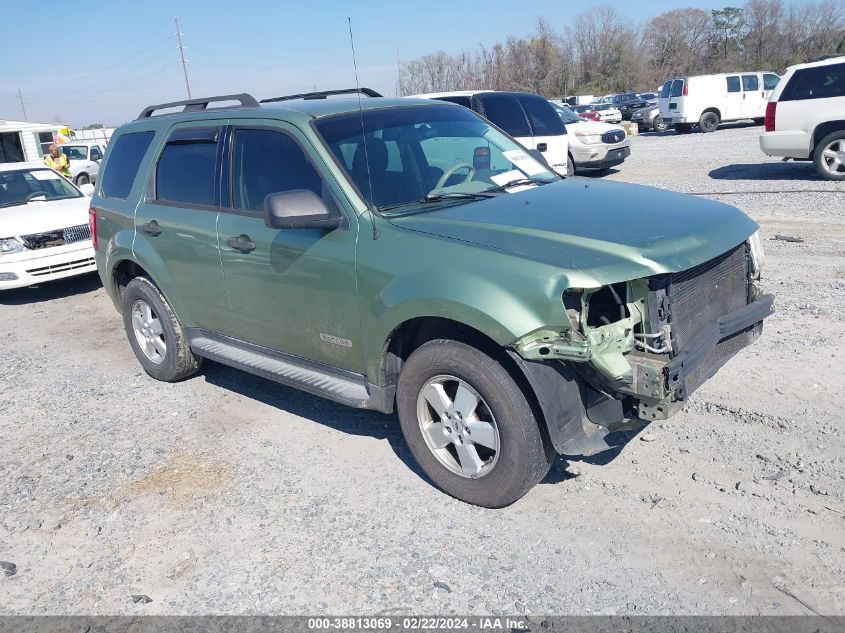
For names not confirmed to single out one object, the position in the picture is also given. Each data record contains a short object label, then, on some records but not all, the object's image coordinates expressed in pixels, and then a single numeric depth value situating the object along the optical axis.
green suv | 3.28
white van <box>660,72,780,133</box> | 25.00
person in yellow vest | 17.84
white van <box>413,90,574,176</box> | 11.88
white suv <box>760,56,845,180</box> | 12.32
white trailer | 27.67
